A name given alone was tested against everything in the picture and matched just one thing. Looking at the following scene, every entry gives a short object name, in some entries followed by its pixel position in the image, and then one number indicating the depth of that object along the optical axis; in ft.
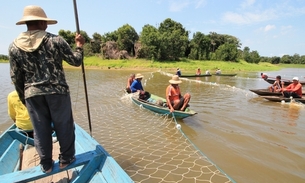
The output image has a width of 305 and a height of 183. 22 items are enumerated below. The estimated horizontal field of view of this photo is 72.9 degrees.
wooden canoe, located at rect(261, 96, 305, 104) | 29.89
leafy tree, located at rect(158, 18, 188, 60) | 128.16
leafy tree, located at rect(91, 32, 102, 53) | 150.71
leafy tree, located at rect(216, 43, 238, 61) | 146.92
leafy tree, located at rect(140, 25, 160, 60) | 125.39
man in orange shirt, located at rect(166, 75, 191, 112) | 20.24
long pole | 8.35
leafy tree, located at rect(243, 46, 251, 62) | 177.06
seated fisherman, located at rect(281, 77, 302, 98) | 30.81
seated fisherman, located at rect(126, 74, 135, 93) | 32.22
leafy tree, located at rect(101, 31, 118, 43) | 147.81
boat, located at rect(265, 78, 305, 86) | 43.42
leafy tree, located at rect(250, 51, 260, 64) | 178.50
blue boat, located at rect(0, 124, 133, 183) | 6.56
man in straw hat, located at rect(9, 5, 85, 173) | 5.81
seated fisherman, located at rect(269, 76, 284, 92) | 34.92
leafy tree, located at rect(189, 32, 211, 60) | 146.39
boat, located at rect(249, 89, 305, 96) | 33.33
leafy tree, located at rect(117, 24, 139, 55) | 137.90
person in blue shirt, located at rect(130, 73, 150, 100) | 29.48
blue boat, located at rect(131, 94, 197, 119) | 19.61
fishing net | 11.93
